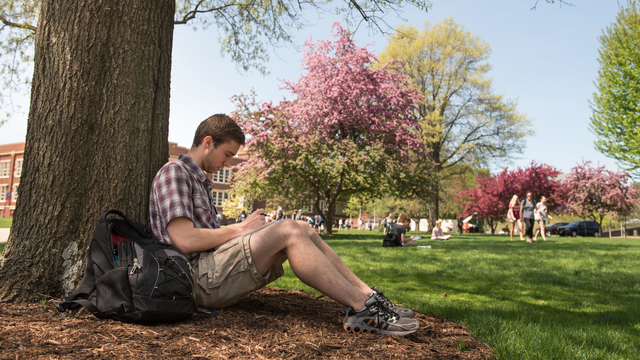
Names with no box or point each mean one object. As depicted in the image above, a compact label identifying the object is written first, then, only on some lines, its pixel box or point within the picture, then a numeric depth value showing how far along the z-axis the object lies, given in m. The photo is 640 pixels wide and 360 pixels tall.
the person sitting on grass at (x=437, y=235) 18.50
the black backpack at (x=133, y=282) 2.21
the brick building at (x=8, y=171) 49.46
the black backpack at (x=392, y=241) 12.48
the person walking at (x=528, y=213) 14.70
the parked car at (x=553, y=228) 45.09
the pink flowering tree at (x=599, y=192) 38.03
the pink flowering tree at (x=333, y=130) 19.23
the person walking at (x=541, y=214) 15.79
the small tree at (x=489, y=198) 41.03
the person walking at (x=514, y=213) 15.98
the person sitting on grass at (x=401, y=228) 12.64
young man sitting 2.54
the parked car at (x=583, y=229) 41.69
